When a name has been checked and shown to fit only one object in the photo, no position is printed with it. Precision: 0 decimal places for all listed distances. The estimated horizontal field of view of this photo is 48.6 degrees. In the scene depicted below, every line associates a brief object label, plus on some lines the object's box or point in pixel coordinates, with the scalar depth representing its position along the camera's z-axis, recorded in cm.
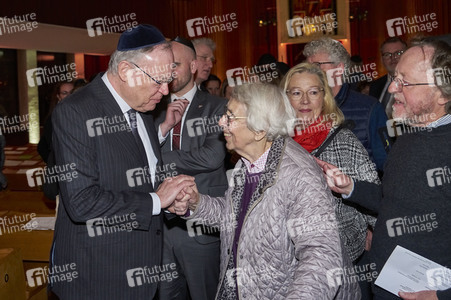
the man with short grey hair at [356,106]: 298
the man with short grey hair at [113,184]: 192
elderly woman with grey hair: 174
